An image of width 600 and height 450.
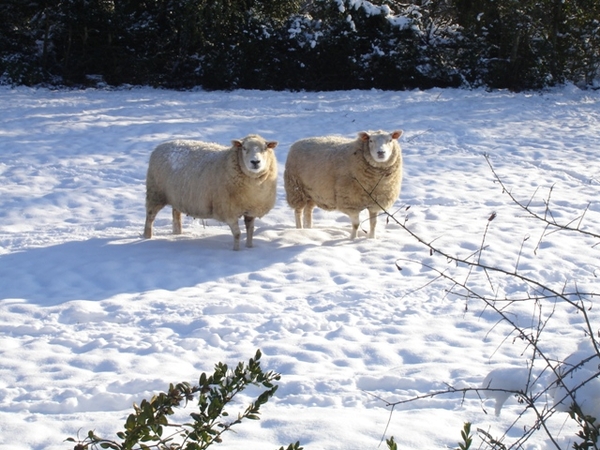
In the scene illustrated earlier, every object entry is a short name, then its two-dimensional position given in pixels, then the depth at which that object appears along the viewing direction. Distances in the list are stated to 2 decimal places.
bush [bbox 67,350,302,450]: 2.18
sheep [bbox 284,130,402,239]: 8.62
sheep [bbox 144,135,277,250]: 8.27
